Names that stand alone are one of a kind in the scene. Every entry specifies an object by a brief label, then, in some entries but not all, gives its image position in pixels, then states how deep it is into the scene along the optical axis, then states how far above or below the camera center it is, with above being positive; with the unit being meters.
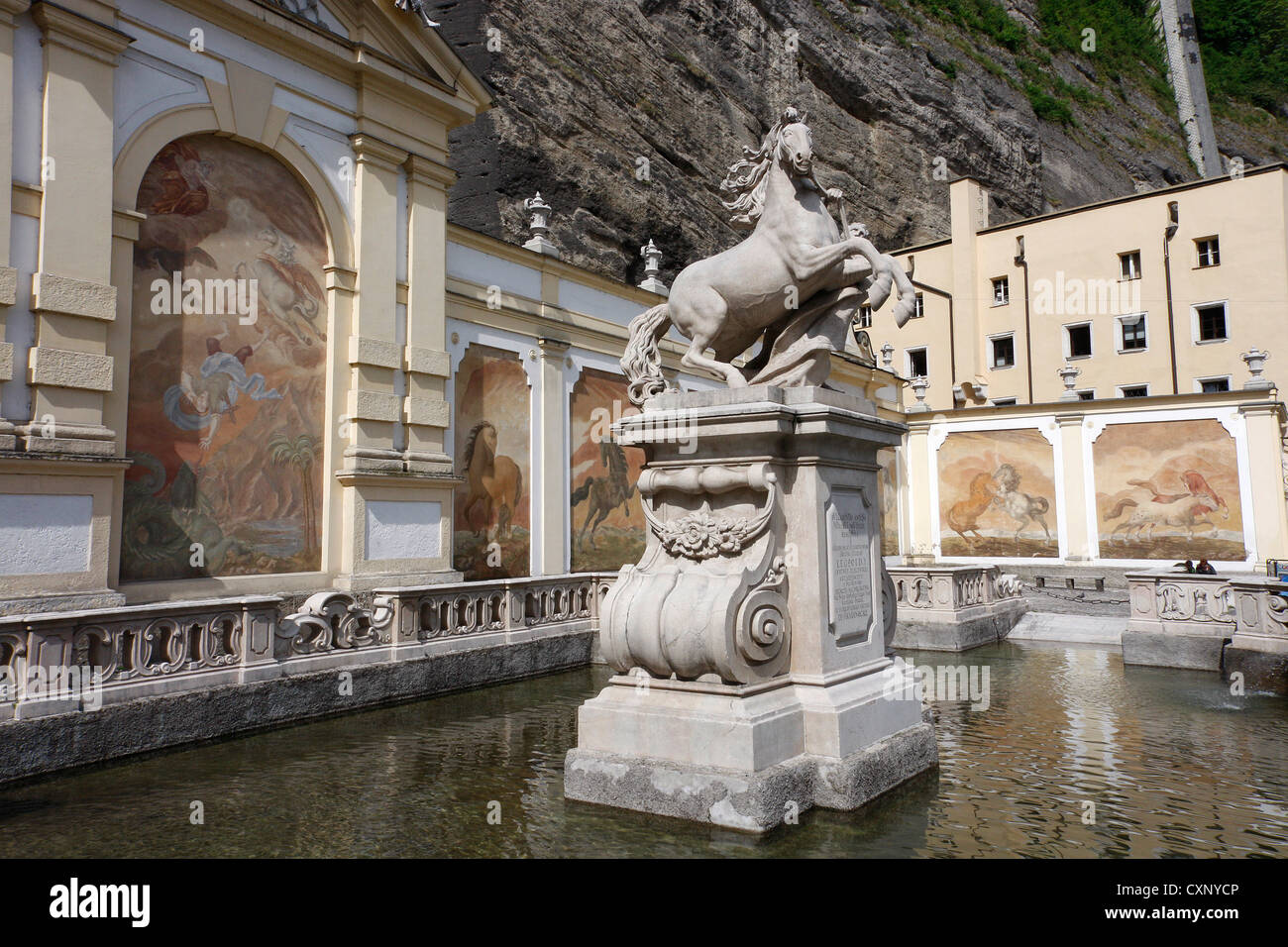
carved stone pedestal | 4.82 -0.53
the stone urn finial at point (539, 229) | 15.69 +5.55
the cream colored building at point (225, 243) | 8.52 +3.44
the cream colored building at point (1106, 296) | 32.47 +9.44
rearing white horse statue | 5.82 +1.74
